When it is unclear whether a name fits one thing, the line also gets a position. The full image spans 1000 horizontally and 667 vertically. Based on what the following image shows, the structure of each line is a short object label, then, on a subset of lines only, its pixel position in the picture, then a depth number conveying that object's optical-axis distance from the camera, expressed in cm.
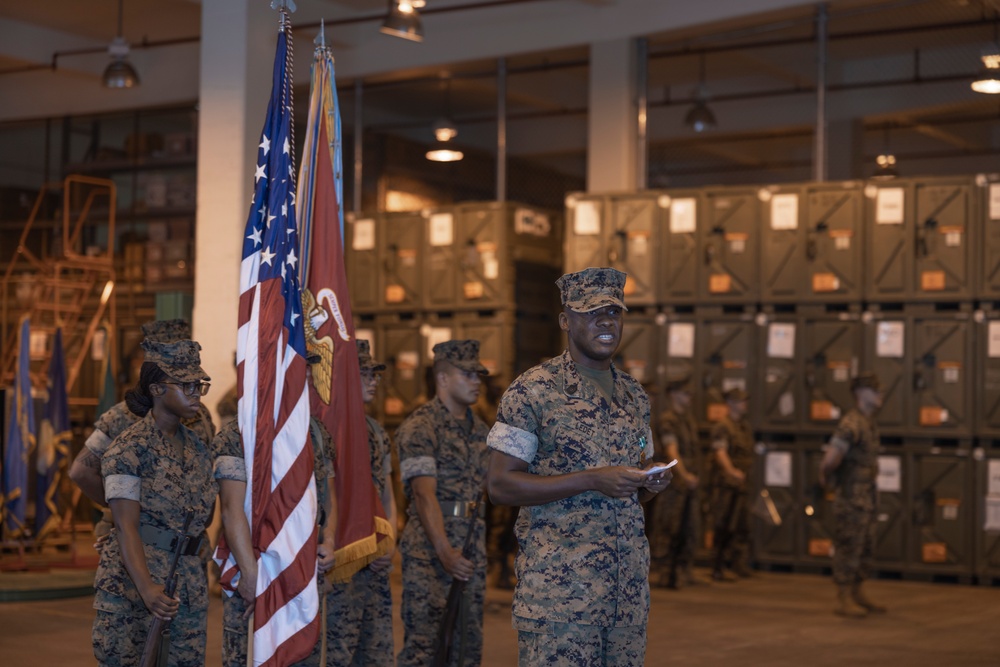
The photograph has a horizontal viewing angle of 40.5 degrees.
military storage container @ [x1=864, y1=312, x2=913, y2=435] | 1323
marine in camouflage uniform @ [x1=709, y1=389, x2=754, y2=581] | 1312
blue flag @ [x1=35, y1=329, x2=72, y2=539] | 1322
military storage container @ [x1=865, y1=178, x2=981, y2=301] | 1299
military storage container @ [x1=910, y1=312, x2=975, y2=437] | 1300
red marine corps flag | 623
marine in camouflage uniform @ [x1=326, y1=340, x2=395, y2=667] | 613
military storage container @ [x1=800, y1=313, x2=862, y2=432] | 1346
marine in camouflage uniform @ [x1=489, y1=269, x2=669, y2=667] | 451
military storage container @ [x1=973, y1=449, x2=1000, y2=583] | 1274
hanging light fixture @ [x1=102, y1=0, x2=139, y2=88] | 1537
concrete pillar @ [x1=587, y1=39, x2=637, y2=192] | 1510
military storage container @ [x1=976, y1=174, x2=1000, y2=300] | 1284
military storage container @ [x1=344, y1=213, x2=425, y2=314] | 1572
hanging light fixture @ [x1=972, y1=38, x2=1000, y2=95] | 1364
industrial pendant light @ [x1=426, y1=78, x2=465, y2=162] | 1709
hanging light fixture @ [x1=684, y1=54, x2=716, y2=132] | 1721
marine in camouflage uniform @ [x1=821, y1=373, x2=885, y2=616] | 1082
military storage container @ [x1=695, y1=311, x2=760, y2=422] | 1389
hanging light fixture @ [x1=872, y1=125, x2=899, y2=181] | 1770
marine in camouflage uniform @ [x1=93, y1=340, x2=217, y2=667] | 536
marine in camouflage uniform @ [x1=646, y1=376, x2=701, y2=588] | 1264
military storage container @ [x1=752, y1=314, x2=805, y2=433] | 1367
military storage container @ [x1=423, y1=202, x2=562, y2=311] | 1507
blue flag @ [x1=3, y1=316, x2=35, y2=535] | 1302
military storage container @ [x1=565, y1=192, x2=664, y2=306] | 1430
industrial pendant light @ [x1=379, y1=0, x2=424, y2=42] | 1248
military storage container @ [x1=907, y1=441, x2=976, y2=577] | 1292
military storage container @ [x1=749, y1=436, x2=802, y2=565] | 1355
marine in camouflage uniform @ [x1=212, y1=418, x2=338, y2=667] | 541
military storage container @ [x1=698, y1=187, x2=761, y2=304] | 1390
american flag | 539
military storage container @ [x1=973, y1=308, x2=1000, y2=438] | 1288
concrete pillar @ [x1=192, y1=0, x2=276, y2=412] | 1247
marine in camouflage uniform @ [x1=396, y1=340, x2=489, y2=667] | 672
